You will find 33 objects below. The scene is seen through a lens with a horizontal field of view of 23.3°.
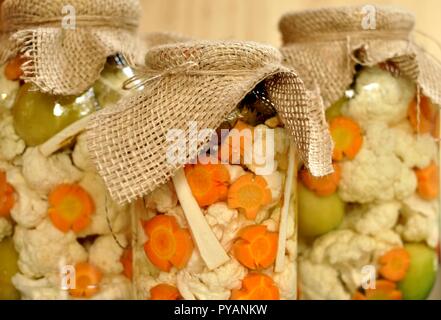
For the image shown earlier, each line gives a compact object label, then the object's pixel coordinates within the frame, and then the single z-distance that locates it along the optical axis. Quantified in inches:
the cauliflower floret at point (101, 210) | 28.2
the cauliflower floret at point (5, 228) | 28.3
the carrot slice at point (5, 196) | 28.1
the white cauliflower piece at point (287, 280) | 26.9
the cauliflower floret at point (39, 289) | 28.0
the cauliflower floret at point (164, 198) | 26.0
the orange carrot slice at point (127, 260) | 28.5
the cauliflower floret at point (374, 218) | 29.0
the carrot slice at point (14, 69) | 28.1
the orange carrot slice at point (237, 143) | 25.8
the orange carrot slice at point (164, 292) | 26.5
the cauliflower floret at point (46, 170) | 27.7
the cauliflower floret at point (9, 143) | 28.0
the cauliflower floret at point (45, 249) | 27.9
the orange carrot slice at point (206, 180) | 25.7
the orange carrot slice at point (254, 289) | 26.3
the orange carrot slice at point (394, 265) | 29.0
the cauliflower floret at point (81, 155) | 27.8
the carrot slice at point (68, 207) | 27.9
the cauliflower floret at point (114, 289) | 28.2
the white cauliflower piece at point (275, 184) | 26.4
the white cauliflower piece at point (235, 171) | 25.9
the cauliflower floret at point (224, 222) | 25.9
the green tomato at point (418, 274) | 29.3
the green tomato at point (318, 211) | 28.9
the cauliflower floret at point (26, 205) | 27.9
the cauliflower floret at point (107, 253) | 28.3
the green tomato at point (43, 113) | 27.7
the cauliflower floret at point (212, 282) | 26.0
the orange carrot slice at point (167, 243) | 26.0
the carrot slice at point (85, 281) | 28.0
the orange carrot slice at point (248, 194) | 25.9
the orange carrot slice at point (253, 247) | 26.1
